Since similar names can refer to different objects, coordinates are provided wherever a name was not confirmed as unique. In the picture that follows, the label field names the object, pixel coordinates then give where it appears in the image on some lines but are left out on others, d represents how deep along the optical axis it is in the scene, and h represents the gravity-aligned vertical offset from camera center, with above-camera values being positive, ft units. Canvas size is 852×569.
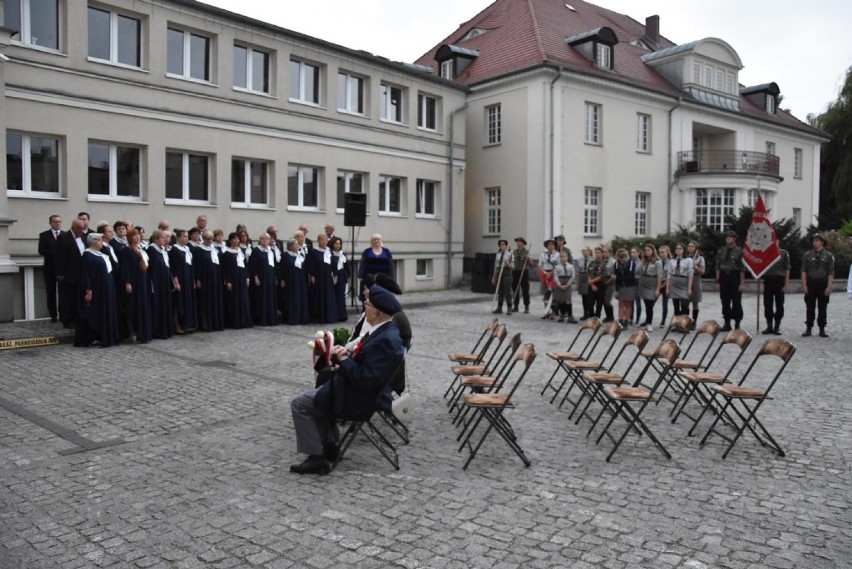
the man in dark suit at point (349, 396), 18.49 -3.30
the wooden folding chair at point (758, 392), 20.54 -3.49
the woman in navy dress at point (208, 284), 46.44 -1.14
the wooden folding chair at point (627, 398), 20.33 -3.62
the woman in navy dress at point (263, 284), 49.88 -1.20
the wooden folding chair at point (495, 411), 19.26 -3.91
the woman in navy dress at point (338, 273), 54.03 -0.46
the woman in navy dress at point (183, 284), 44.78 -1.10
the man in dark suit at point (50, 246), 45.33 +1.22
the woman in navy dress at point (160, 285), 43.01 -1.12
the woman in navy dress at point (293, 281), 51.62 -1.01
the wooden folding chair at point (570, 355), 27.12 -3.26
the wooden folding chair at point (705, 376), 22.53 -3.36
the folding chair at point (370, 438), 18.90 -4.59
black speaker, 54.95 +4.33
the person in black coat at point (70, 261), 42.29 +0.27
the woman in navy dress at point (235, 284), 48.11 -1.17
